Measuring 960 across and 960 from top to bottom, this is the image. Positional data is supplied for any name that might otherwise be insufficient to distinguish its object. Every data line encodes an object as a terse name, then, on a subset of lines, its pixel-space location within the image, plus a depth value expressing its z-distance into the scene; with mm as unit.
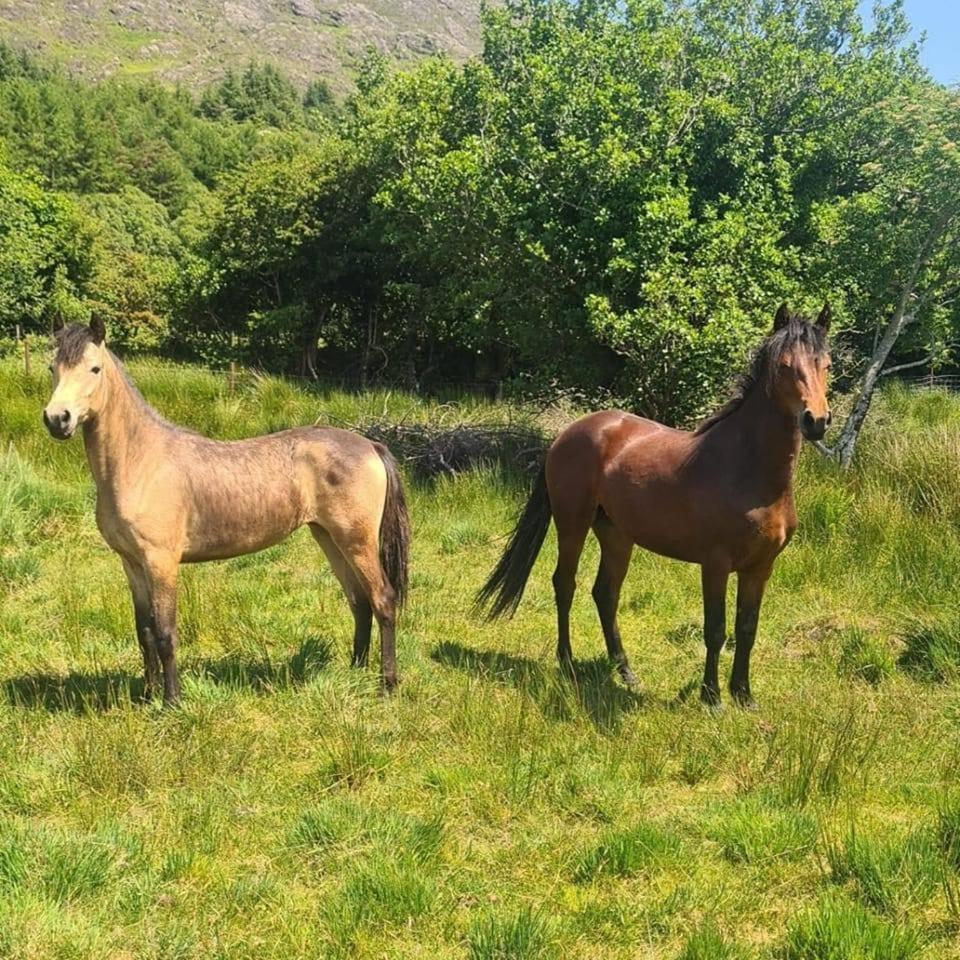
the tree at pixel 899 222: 7789
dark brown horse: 4020
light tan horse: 3975
